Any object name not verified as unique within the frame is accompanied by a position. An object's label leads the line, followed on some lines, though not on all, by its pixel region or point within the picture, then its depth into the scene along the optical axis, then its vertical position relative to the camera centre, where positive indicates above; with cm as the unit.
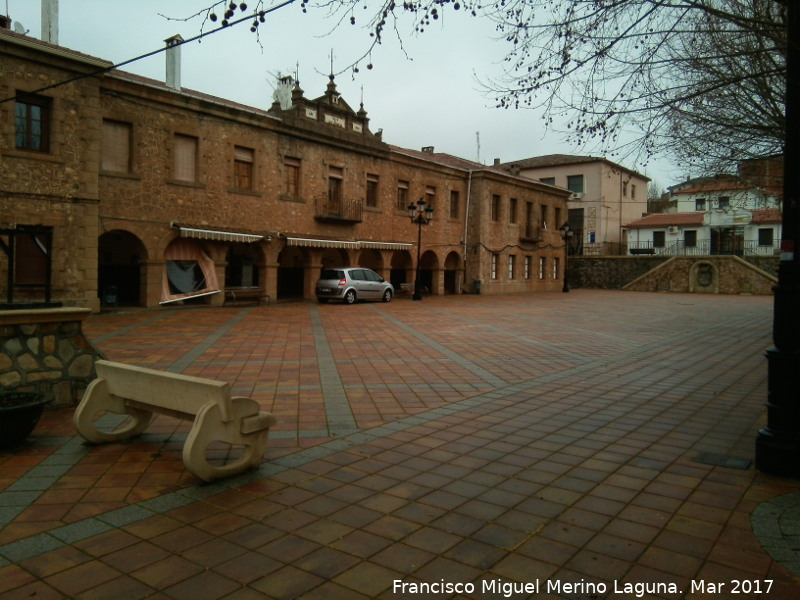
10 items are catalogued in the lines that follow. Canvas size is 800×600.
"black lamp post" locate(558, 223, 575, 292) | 3729 +260
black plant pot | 445 -119
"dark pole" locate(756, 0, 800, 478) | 410 -36
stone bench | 389 -106
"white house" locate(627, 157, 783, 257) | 4597 +349
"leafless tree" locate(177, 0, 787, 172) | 564 +252
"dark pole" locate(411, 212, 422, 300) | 2664 -102
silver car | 2295 -64
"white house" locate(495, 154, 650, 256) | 5106 +670
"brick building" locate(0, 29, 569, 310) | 1570 +280
